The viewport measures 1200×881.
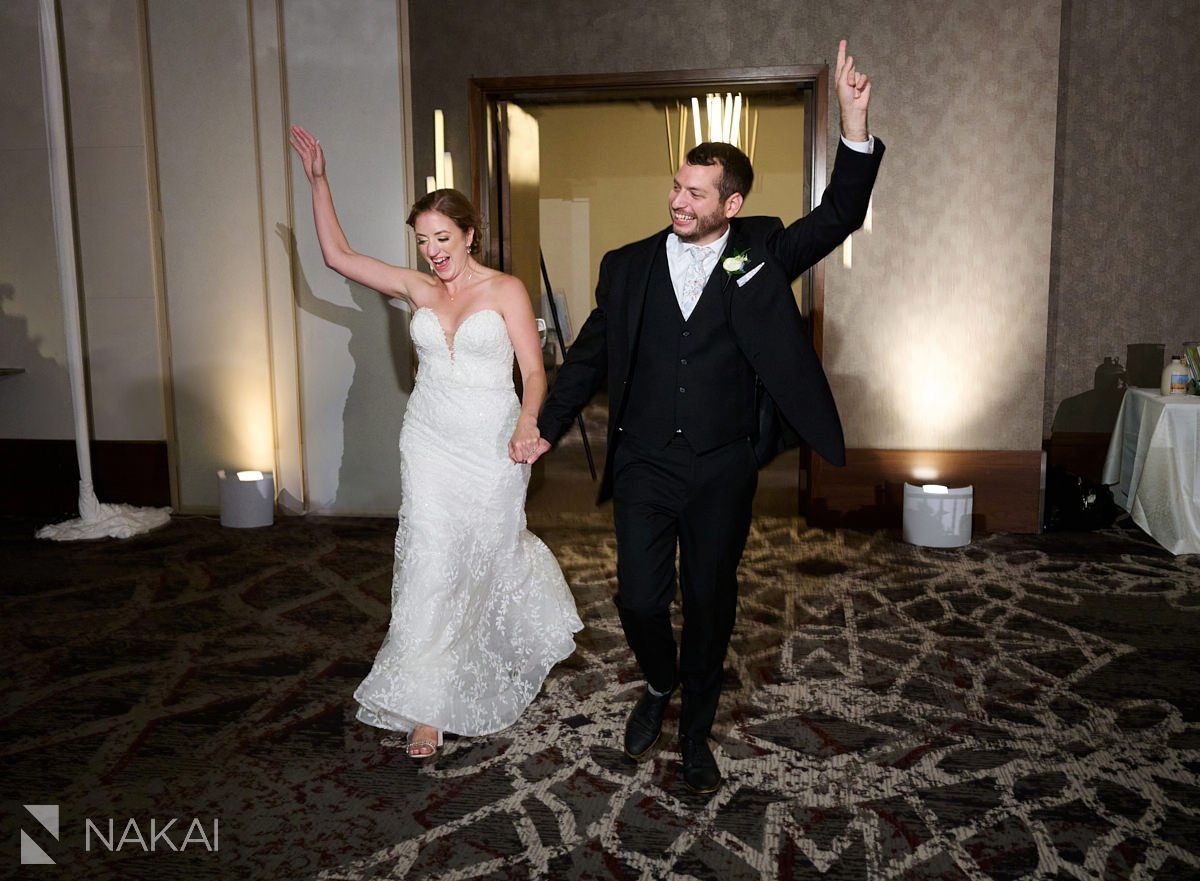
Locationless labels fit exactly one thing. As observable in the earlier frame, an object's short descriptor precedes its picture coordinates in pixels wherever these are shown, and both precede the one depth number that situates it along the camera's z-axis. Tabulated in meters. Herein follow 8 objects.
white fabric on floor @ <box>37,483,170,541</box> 5.50
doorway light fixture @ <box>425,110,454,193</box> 5.59
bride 2.95
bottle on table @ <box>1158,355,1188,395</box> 5.25
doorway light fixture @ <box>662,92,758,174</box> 8.52
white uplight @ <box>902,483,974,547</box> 5.08
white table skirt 4.96
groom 2.48
